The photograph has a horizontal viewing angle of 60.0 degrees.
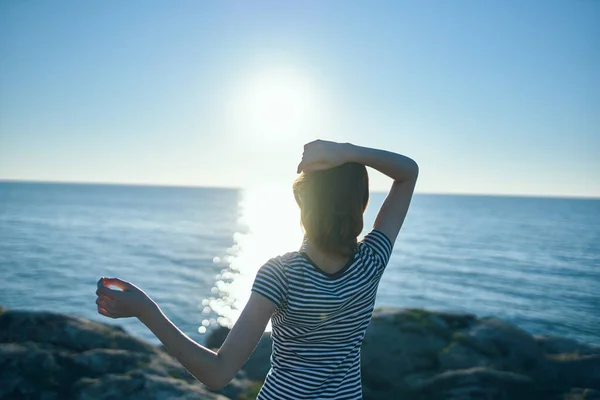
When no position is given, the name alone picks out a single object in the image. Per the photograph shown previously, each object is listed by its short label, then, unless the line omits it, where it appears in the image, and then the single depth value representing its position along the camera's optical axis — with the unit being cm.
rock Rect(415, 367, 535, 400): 734
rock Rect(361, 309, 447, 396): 803
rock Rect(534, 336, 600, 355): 869
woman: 203
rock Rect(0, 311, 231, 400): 625
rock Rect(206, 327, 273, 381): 826
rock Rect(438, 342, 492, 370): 818
